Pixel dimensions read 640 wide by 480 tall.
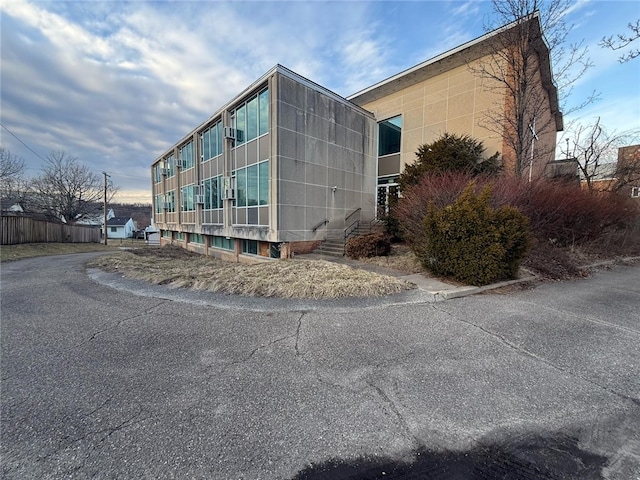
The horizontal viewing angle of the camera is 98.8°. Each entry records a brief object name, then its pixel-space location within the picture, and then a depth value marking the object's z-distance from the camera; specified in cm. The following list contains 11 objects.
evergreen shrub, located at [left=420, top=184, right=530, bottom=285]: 618
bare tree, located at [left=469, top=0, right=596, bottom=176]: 1080
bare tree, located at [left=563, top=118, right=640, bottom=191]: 1496
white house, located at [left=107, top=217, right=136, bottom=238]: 6488
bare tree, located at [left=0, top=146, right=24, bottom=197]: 2655
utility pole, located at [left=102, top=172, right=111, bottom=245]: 3425
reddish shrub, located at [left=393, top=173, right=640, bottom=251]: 799
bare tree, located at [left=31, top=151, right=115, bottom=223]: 3681
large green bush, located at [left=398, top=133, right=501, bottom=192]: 1109
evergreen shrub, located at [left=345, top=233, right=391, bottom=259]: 1012
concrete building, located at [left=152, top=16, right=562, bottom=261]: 1156
